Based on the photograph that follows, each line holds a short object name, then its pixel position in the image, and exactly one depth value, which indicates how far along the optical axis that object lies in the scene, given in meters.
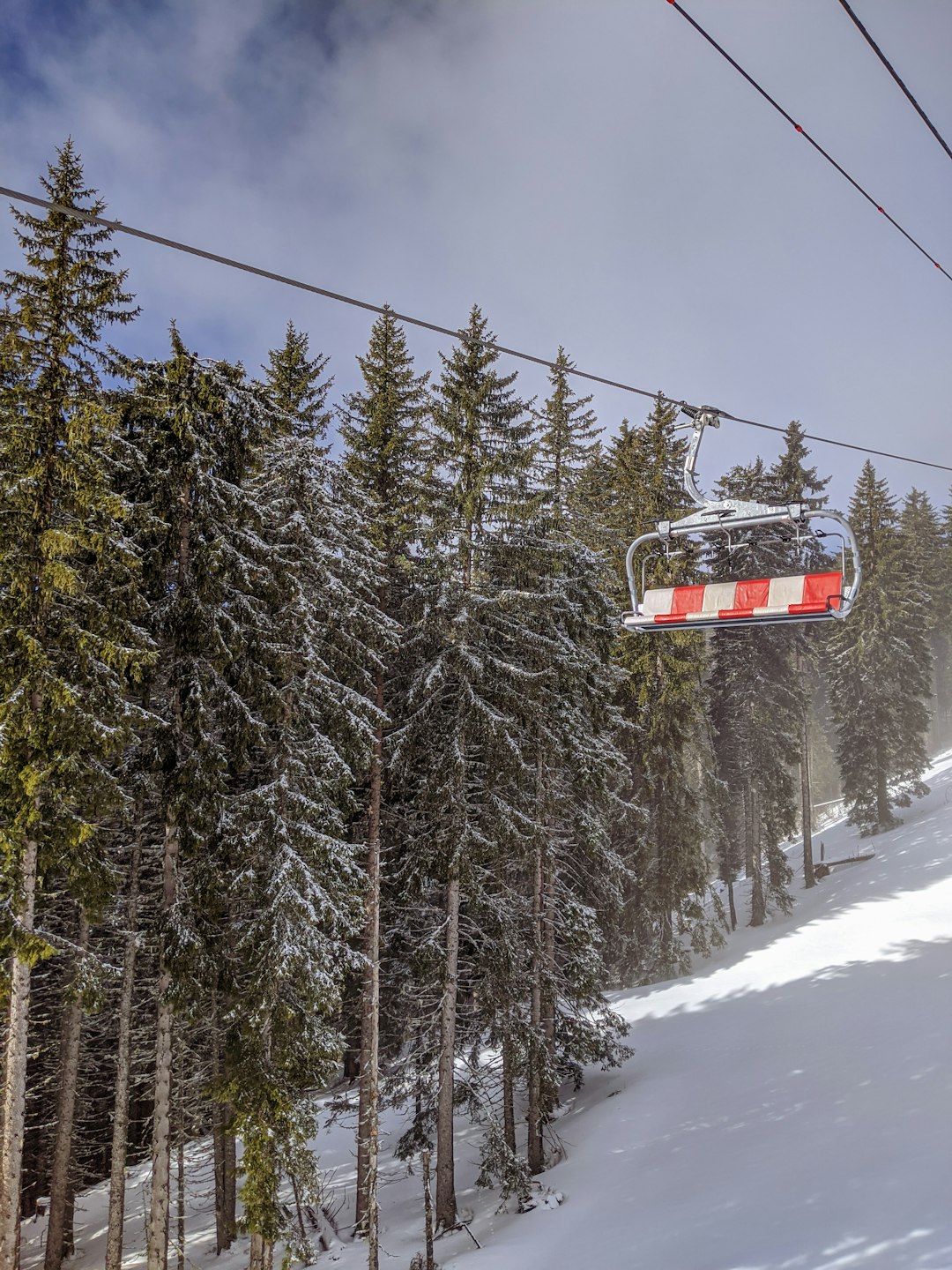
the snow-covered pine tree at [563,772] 15.43
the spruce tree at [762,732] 27.12
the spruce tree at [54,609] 10.13
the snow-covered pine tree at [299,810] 11.63
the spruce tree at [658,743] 22.06
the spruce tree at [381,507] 14.51
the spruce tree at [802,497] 30.19
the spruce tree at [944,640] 49.75
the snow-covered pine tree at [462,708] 14.41
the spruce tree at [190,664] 11.85
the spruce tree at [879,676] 33.41
